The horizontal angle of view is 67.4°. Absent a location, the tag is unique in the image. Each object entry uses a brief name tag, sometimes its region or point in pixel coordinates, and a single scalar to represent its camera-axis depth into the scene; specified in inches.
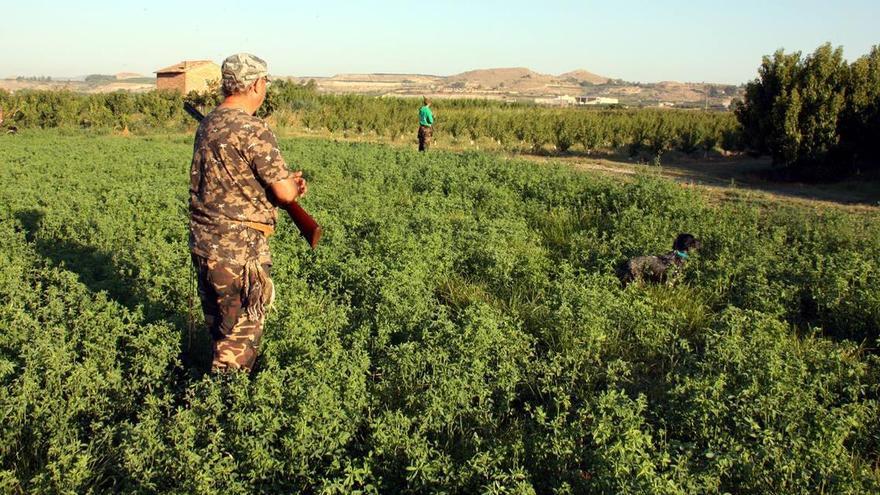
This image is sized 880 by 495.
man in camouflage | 142.9
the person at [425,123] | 668.1
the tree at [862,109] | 557.6
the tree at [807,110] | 563.2
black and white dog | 244.7
